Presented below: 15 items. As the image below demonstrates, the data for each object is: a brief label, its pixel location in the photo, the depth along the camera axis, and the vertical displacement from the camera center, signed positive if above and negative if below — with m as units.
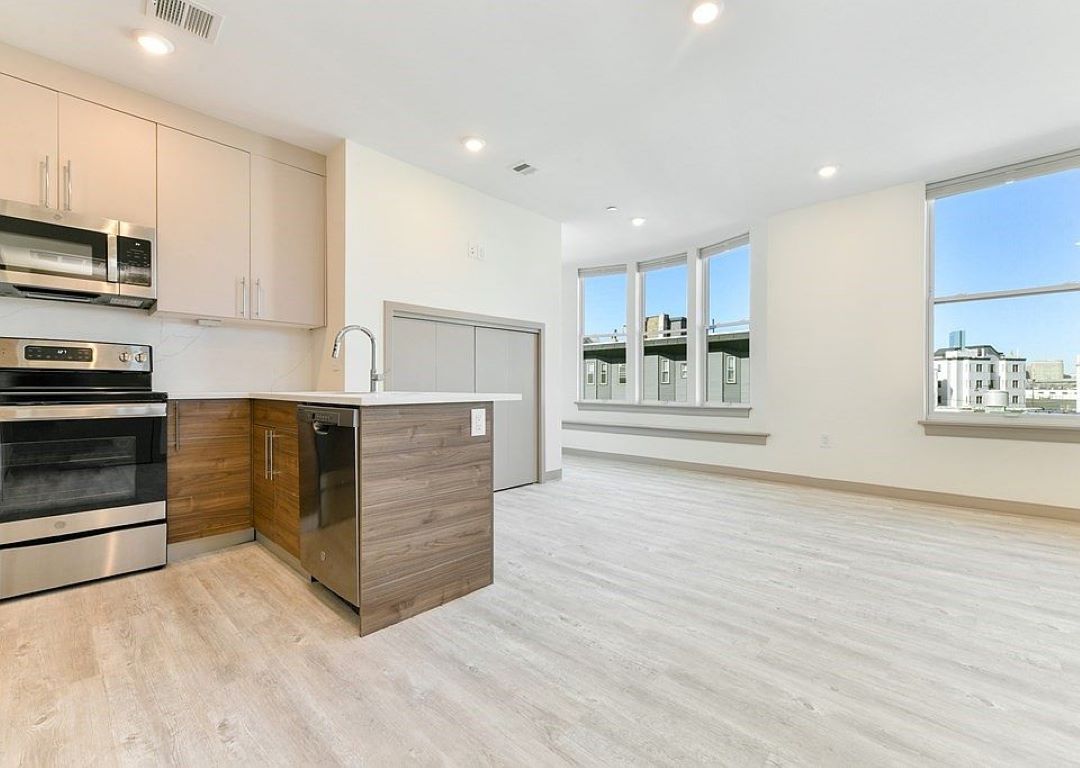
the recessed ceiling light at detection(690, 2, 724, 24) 2.21 +1.76
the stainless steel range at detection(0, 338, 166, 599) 2.26 -0.43
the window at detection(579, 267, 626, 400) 6.93 +0.84
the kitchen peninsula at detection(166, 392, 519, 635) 1.95 -0.53
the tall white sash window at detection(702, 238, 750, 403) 5.61 +0.78
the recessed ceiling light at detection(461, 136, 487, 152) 3.47 +1.77
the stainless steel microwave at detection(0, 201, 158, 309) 2.36 +0.65
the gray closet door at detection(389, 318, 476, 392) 3.81 +0.21
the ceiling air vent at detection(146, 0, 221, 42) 2.22 +1.76
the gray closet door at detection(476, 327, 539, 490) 4.50 -0.09
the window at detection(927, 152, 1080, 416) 3.75 +0.94
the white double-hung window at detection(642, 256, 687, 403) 6.28 +0.77
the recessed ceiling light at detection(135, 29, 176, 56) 2.40 +1.75
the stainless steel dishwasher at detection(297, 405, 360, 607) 1.93 -0.51
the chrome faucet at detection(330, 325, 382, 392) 2.16 +0.05
